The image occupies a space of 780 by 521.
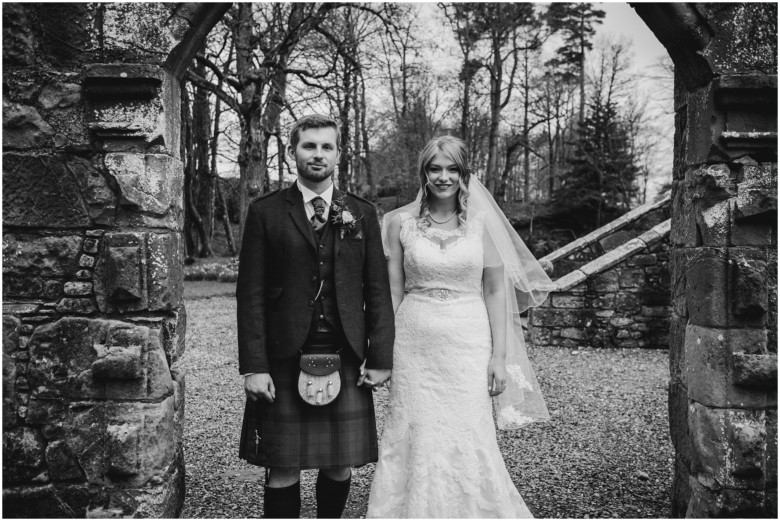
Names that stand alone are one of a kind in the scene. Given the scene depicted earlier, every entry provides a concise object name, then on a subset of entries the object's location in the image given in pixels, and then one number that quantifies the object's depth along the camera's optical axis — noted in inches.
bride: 122.2
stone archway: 120.2
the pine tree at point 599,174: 807.1
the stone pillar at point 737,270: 119.4
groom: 111.2
